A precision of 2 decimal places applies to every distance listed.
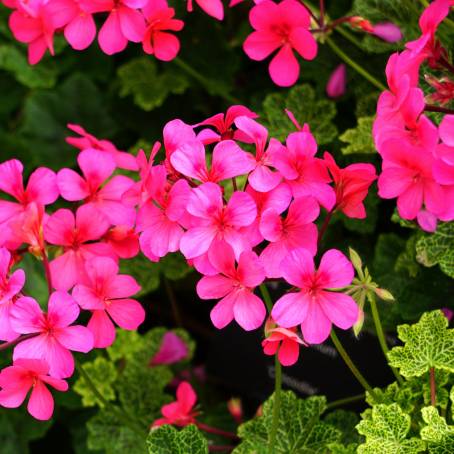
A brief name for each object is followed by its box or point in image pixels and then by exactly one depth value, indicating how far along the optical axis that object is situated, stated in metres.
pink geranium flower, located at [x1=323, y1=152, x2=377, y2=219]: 0.97
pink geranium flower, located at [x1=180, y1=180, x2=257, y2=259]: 0.95
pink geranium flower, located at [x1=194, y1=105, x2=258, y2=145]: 0.98
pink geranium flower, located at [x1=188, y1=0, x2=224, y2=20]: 1.06
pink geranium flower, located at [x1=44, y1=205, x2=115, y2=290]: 1.01
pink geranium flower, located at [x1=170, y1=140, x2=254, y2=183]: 0.96
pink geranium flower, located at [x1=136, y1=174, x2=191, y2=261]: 0.96
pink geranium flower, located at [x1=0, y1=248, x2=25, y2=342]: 0.97
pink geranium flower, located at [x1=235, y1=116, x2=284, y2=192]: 0.96
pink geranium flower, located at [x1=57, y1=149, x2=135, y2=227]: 1.04
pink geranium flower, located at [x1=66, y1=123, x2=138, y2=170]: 1.09
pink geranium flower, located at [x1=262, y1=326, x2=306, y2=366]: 0.95
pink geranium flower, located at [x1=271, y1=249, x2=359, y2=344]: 0.94
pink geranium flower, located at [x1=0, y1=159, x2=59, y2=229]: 1.03
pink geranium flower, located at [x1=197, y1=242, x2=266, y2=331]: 0.95
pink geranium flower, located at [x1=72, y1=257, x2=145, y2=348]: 0.99
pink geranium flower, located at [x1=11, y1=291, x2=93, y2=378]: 0.96
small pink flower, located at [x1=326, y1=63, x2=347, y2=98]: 1.18
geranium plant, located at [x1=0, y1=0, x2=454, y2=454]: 0.95
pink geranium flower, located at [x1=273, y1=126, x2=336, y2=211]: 0.96
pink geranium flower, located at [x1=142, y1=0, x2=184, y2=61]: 1.05
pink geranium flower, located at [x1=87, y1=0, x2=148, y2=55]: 1.06
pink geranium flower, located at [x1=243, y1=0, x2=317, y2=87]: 1.05
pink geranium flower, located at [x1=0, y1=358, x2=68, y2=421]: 0.96
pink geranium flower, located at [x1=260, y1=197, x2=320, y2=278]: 0.95
